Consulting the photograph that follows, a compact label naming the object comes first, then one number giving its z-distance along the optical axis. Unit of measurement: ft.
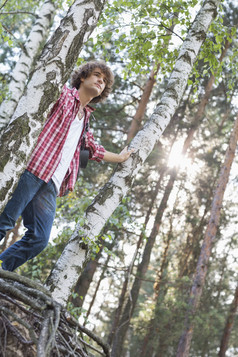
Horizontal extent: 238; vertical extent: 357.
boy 7.94
